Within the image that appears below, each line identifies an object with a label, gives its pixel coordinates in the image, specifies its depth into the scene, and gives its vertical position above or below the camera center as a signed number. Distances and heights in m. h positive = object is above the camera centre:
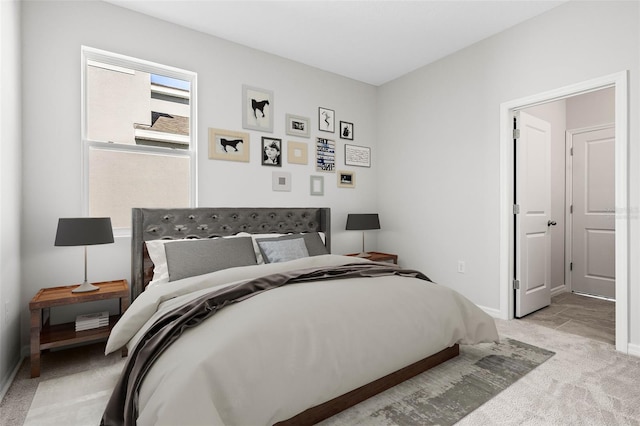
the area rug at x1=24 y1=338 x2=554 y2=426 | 1.77 -1.09
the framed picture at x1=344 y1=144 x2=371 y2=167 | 4.52 +0.78
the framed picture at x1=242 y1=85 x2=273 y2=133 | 3.67 +1.16
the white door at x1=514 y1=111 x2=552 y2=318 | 3.43 -0.03
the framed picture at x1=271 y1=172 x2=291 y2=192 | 3.86 +0.36
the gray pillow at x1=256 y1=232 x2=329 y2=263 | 3.44 -0.32
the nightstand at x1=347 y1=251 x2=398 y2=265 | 4.22 -0.57
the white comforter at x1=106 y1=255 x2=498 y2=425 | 1.35 -0.65
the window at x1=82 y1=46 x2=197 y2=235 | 2.90 +0.71
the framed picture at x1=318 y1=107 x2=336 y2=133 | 4.25 +1.19
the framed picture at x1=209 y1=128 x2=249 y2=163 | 3.46 +0.71
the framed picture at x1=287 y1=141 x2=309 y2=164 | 3.99 +0.72
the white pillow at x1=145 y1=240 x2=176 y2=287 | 2.68 -0.41
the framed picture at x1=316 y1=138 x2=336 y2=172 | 4.23 +0.74
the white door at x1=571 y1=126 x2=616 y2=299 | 4.21 -0.02
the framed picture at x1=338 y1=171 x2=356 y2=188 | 4.45 +0.44
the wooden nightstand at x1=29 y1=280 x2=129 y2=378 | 2.22 -0.76
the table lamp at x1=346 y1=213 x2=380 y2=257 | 4.20 -0.13
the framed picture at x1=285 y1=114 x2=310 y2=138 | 3.98 +1.05
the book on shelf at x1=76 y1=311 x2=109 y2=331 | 2.48 -0.82
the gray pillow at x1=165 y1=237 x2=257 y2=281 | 2.67 -0.37
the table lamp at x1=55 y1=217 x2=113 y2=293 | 2.38 -0.15
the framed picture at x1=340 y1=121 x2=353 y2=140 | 4.47 +1.11
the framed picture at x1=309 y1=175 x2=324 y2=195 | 4.18 +0.34
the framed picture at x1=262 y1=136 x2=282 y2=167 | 3.80 +0.70
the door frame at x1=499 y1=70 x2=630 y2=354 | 2.60 +0.35
